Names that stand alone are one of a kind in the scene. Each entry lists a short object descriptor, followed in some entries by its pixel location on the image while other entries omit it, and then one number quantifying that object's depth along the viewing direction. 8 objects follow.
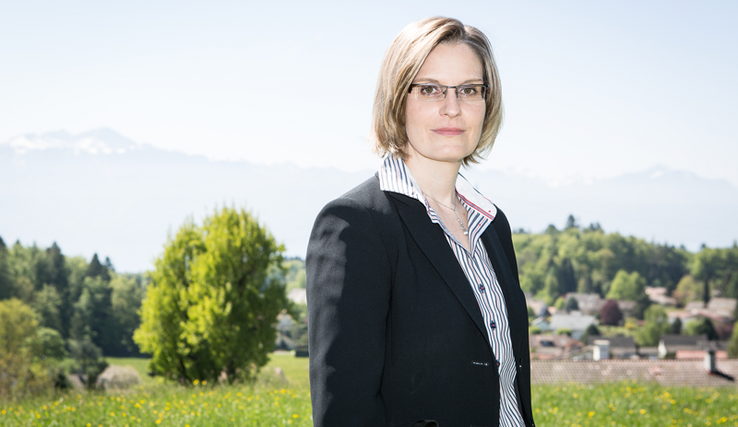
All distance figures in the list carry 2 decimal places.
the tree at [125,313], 59.91
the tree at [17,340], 36.62
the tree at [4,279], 55.88
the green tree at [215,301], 19.38
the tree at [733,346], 66.97
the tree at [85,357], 48.80
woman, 1.43
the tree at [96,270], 63.37
